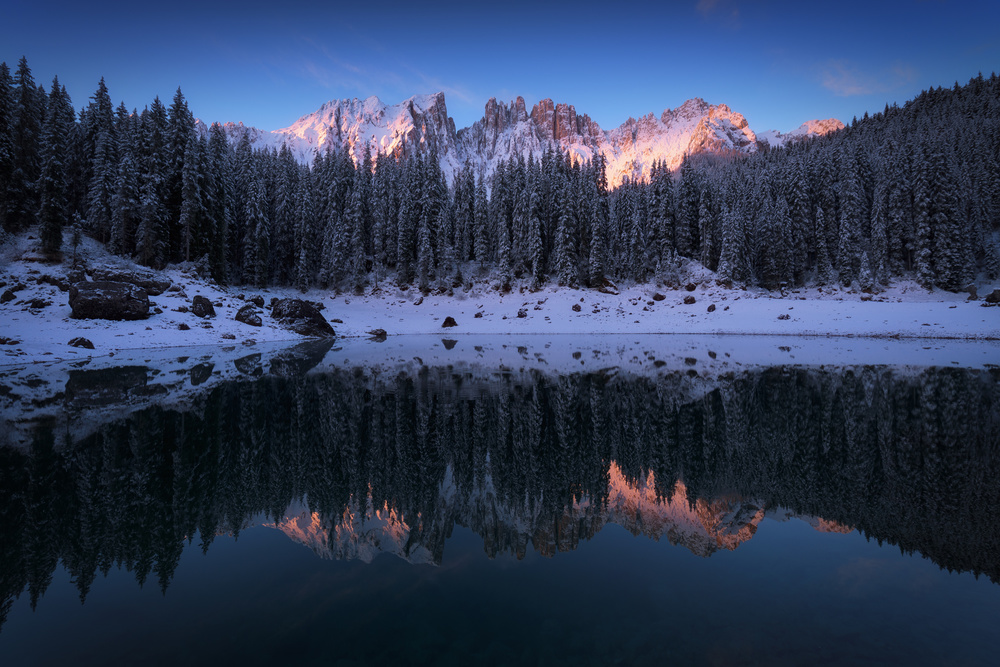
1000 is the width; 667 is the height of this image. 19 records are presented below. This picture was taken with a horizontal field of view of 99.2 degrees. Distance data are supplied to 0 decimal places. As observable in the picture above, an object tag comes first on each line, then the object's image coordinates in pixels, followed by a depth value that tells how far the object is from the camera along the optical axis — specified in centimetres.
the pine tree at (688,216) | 6531
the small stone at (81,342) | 2772
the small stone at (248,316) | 4094
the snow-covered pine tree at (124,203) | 4315
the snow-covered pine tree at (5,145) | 3972
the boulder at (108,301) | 3133
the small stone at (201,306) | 3847
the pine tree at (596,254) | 6216
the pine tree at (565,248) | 6262
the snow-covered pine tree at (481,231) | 6862
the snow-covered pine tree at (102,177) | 4438
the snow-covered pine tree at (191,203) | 4550
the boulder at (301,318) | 4403
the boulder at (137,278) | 3745
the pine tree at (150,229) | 4322
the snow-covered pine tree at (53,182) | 3891
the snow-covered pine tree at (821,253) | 5832
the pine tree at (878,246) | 5519
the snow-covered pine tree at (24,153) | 4122
